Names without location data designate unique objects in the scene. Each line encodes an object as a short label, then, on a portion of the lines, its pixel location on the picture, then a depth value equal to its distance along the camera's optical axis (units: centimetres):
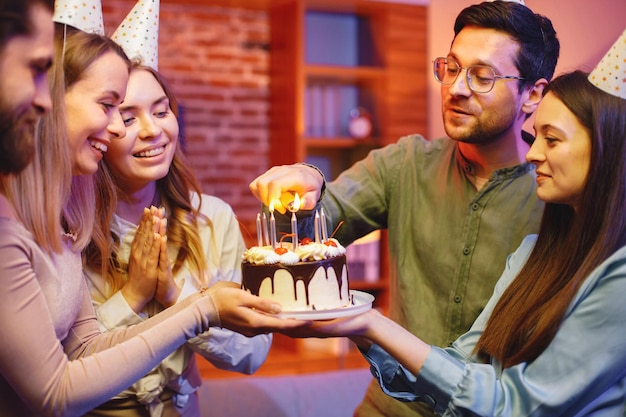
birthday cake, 161
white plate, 147
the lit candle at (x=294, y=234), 169
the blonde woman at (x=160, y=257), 188
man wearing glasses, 197
